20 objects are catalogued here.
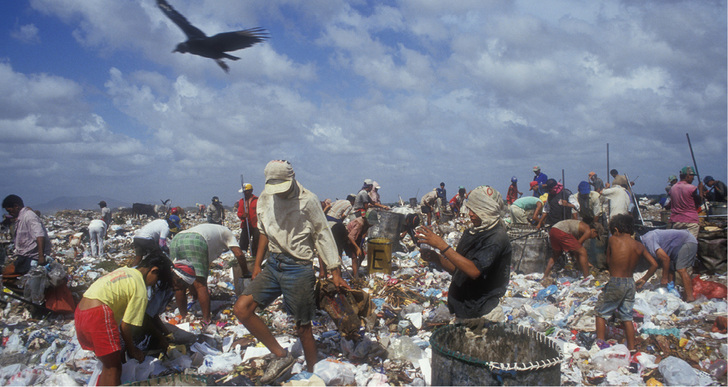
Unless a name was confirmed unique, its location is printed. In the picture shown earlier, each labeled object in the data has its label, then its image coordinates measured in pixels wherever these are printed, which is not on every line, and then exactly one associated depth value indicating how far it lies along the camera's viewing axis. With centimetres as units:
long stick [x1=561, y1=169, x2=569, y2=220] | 825
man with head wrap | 277
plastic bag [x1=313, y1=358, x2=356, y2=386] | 339
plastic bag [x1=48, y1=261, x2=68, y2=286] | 512
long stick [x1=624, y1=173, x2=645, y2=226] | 869
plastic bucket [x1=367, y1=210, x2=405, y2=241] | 965
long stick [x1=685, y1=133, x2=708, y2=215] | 820
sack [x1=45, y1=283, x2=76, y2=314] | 520
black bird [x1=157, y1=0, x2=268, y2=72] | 360
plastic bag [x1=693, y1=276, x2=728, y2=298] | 554
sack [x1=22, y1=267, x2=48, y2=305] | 507
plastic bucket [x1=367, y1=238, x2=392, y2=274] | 729
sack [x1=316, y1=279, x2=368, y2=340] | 363
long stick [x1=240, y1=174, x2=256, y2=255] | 698
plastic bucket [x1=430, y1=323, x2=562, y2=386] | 233
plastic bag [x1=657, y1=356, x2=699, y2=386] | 349
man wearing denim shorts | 340
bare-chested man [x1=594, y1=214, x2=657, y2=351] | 406
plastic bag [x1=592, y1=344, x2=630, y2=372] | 380
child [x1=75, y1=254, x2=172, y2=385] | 279
